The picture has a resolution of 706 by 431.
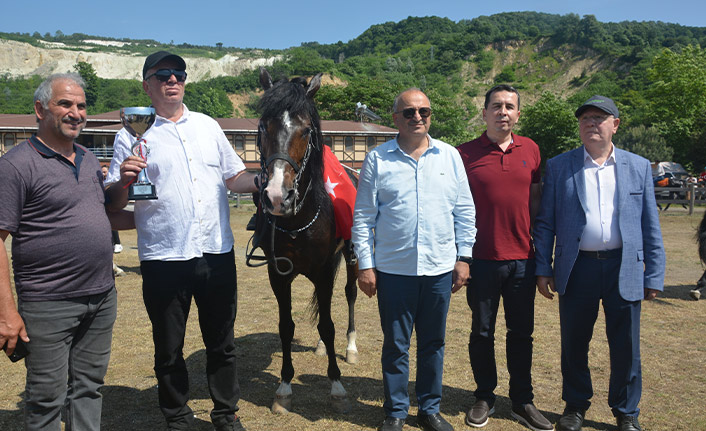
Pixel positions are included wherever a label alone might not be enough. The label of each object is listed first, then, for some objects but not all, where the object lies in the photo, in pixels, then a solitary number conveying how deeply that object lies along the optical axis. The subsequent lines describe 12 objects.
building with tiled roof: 34.94
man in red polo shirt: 3.45
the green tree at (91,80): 81.45
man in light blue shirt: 3.22
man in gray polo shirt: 2.31
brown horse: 3.19
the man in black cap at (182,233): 2.92
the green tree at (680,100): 34.28
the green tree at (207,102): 62.31
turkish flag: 4.07
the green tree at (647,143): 33.50
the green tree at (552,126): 42.03
